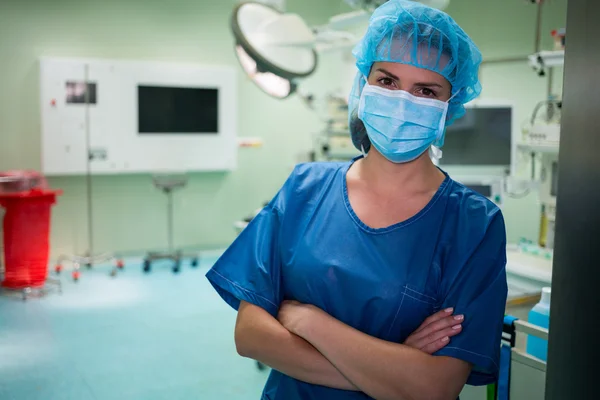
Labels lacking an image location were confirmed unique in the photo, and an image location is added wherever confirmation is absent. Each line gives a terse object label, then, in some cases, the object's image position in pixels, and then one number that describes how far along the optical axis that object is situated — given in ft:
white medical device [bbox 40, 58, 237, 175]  16.49
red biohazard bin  14.49
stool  16.94
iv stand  16.71
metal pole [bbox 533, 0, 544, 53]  9.43
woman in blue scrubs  3.63
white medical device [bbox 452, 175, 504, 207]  11.01
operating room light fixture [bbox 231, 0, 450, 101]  9.43
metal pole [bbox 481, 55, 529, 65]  10.90
